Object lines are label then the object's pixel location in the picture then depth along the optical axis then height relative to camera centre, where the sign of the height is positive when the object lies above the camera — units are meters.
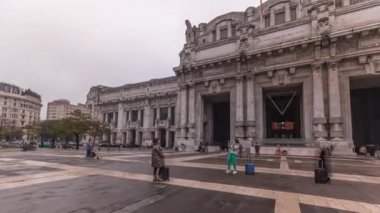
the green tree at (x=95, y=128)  52.69 +1.31
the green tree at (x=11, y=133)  79.34 -0.05
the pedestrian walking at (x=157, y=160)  10.45 -1.08
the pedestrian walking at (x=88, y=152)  23.20 -1.72
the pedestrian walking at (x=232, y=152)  12.91 -0.87
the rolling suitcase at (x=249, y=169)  12.52 -1.72
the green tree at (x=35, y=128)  66.38 +1.28
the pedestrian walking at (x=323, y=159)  11.57 -1.08
